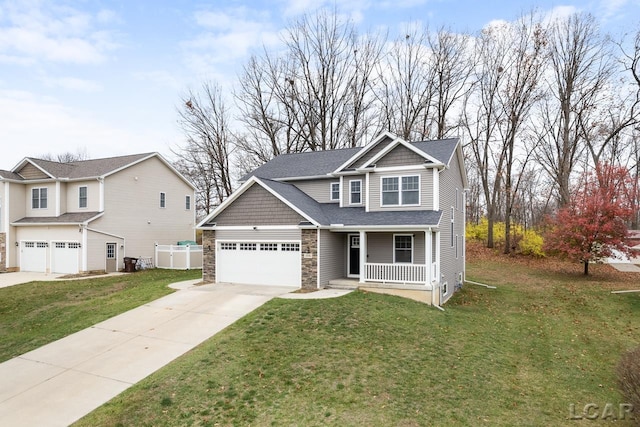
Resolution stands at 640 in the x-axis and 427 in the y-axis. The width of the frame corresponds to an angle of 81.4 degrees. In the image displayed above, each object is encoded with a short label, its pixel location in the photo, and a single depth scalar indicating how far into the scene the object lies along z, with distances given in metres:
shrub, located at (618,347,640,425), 5.45
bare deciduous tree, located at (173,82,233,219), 34.53
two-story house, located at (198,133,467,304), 14.66
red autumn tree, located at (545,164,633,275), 18.97
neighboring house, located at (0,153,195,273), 21.80
